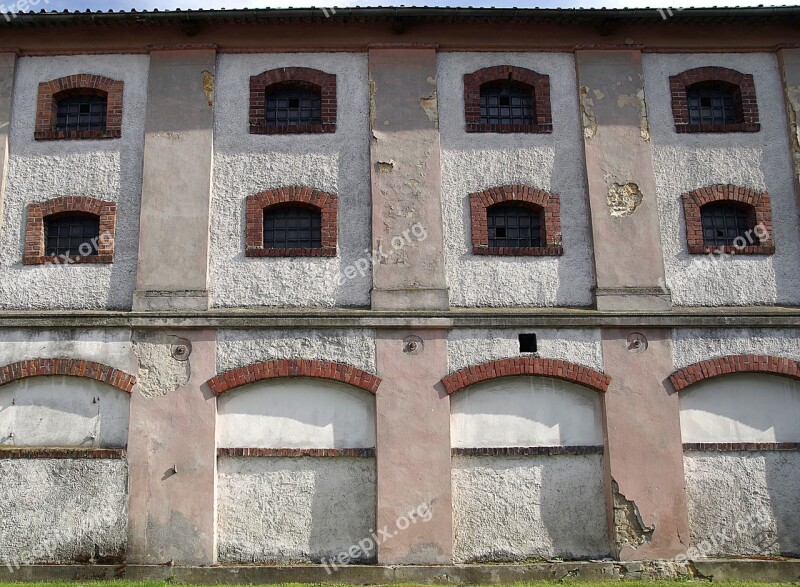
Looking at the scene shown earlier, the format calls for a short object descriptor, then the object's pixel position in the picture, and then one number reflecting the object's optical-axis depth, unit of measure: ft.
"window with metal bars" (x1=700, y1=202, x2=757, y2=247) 42.22
